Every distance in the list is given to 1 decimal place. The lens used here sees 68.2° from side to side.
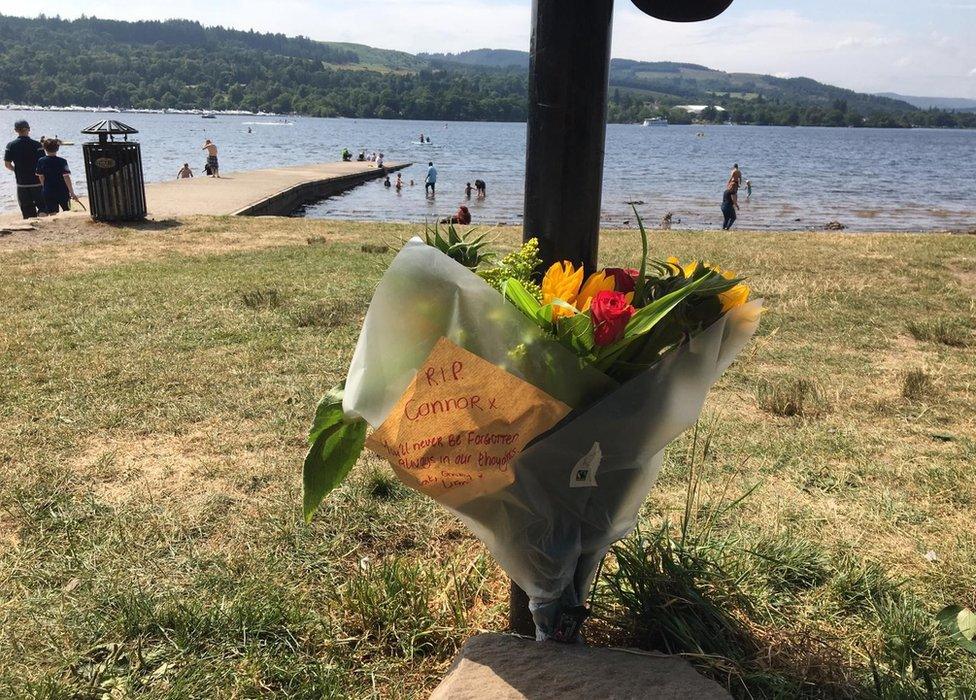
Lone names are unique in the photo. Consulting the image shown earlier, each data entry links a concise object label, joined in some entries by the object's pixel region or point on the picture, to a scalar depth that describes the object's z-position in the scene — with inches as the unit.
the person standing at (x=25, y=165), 491.2
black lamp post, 70.4
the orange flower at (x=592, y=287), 66.8
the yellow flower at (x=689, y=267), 71.2
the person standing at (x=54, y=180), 510.9
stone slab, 69.5
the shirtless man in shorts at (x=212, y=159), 979.5
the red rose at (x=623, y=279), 70.6
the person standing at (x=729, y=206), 798.5
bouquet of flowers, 58.4
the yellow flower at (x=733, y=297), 67.9
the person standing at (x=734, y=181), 776.9
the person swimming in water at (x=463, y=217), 724.0
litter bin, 498.6
